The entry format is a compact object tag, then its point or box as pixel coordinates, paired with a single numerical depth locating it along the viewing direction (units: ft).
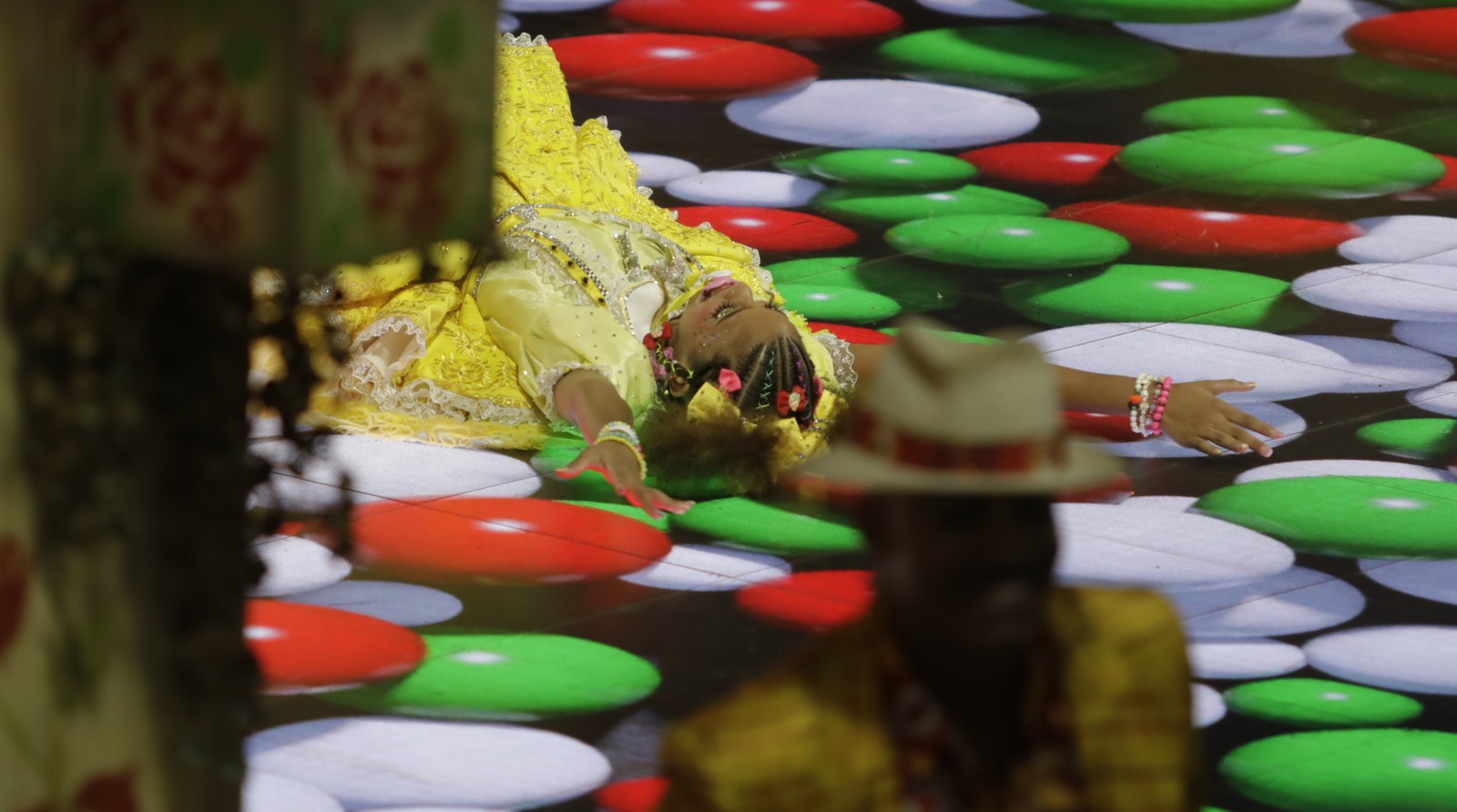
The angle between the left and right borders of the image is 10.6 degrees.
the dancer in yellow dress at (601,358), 36.71
